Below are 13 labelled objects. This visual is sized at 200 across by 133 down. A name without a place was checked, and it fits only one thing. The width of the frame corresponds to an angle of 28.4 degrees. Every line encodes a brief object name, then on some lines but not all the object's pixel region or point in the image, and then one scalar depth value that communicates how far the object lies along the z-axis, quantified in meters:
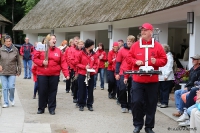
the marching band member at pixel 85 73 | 9.31
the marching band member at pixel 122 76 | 9.17
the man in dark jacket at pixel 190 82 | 8.16
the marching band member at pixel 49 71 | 8.66
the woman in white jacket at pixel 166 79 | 9.95
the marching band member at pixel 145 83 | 6.64
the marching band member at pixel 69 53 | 11.24
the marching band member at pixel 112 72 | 11.67
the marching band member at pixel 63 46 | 13.72
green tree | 43.00
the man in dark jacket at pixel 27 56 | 17.81
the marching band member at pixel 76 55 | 9.56
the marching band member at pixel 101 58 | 14.23
